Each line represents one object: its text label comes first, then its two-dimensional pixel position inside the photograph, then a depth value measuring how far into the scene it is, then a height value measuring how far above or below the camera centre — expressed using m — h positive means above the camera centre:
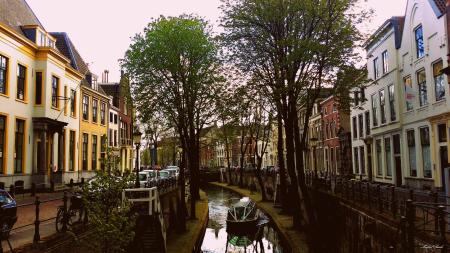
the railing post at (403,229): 9.61 -1.69
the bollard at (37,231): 11.50 -1.86
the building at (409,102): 24.73 +3.90
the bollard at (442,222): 8.80 -1.44
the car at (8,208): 12.89 -1.36
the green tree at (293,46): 18.95 +5.61
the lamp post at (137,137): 22.05 +1.37
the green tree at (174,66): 26.22 +6.27
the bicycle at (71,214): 13.81 -1.76
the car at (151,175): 33.66 -1.04
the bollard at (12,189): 25.65 -1.49
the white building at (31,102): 29.48 +5.07
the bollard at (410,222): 9.55 -1.51
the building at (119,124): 59.50 +5.99
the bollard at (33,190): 27.83 -1.68
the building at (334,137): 49.56 +2.86
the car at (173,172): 47.51 -1.21
